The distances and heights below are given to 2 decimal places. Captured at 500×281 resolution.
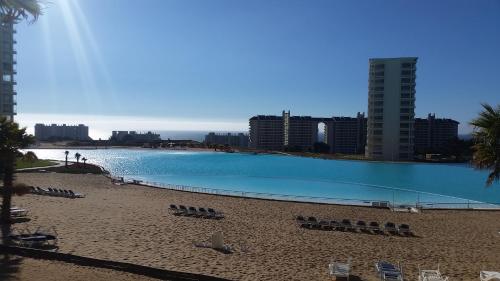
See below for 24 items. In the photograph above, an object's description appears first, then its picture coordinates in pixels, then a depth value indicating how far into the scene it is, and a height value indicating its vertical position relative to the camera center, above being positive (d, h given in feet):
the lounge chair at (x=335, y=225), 72.08 -12.59
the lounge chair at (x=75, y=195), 101.18 -12.47
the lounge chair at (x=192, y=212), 81.66 -12.55
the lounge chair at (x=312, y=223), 72.90 -12.44
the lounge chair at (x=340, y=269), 42.93 -11.98
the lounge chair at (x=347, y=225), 71.44 -12.52
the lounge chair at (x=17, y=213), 68.48 -11.52
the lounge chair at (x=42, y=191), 104.55 -12.28
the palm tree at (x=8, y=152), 57.41 -1.82
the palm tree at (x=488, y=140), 41.45 +0.98
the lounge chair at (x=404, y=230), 69.77 -12.63
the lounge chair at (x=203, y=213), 80.45 -12.49
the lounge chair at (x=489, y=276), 40.65 -11.52
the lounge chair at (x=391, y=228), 70.23 -12.49
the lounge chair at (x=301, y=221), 73.51 -12.46
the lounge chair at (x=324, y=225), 72.23 -12.71
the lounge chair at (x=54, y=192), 102.39 -12.14
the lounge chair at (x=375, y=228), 70.39 -12.54
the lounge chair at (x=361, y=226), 71.10 -12.47
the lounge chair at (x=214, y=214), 79.56 -12.71
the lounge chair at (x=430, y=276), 41.11 -11.88
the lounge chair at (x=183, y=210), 82.65 -12.50
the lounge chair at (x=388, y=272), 42.45 -11.95
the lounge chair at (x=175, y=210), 82.76 -12.79
